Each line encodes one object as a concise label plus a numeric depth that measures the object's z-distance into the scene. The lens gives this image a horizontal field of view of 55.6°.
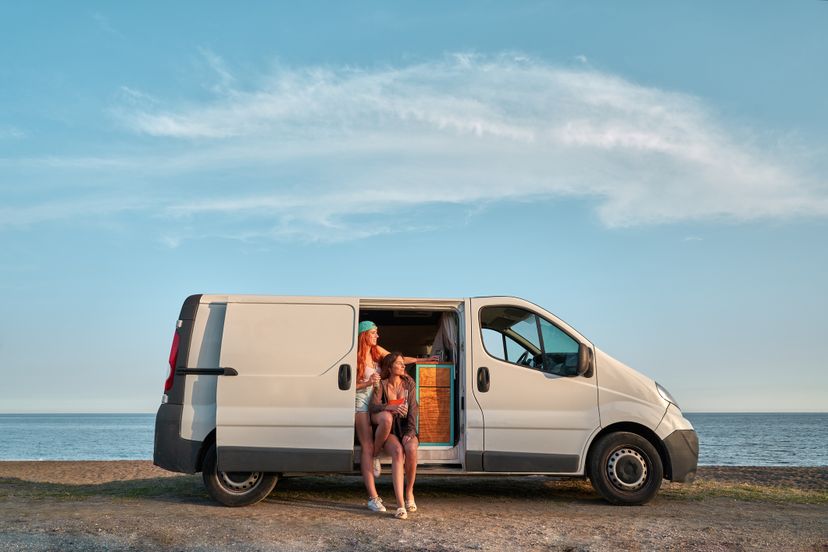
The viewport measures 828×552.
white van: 8.23
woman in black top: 8.00
